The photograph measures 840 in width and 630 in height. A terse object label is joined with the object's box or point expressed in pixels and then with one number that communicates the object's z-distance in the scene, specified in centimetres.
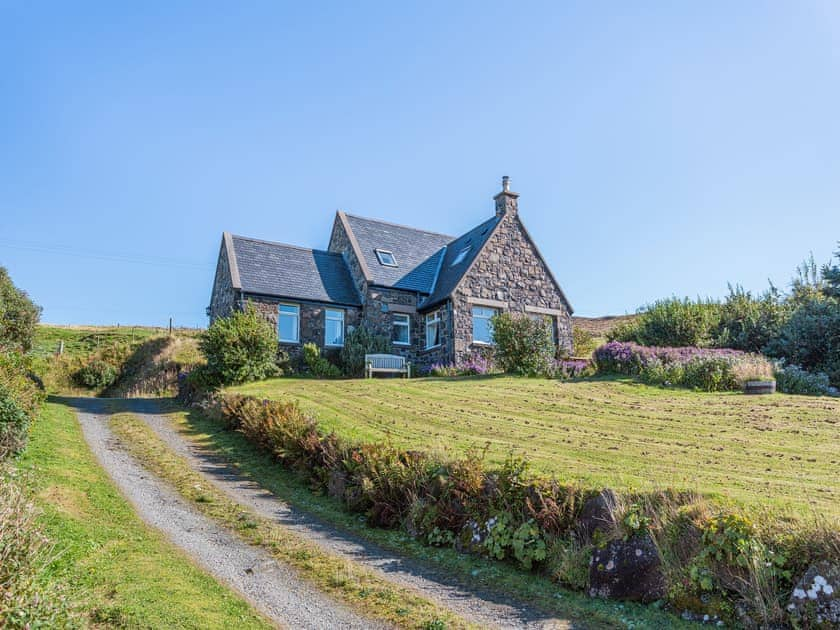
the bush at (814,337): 2361
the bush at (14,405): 1220
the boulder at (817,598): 688
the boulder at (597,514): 891
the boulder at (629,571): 825
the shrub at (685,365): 2106
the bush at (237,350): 2359
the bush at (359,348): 2744
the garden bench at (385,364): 2617
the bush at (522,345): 2475
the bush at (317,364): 2703
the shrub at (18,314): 3098
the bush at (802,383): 2077
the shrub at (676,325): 2753
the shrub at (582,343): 3124
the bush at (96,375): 3275
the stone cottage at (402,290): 2783
